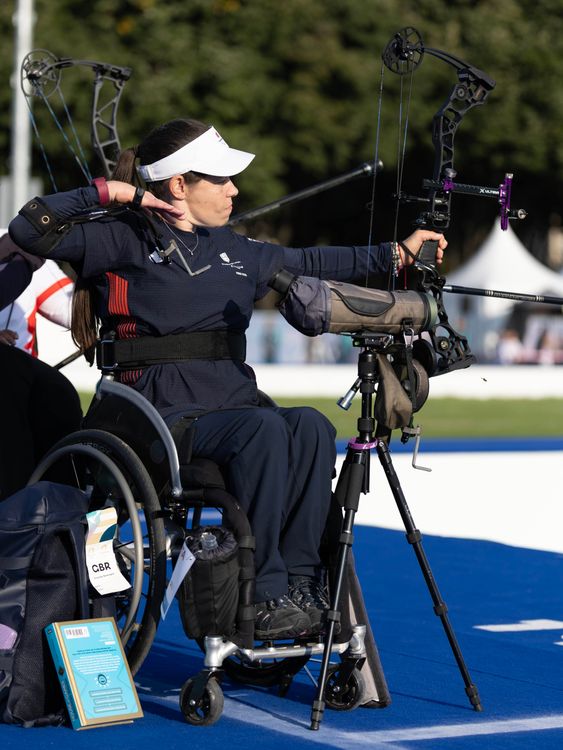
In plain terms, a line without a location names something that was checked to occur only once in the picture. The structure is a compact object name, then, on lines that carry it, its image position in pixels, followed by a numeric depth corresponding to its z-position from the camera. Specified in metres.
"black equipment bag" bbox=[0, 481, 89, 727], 9.43
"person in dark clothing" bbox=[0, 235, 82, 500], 11.11
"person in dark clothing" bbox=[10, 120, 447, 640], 9.44
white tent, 63.56
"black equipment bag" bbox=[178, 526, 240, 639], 9.25
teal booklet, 9.34
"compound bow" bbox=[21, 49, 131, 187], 14.41
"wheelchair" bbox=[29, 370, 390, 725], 9.38
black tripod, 9.74
